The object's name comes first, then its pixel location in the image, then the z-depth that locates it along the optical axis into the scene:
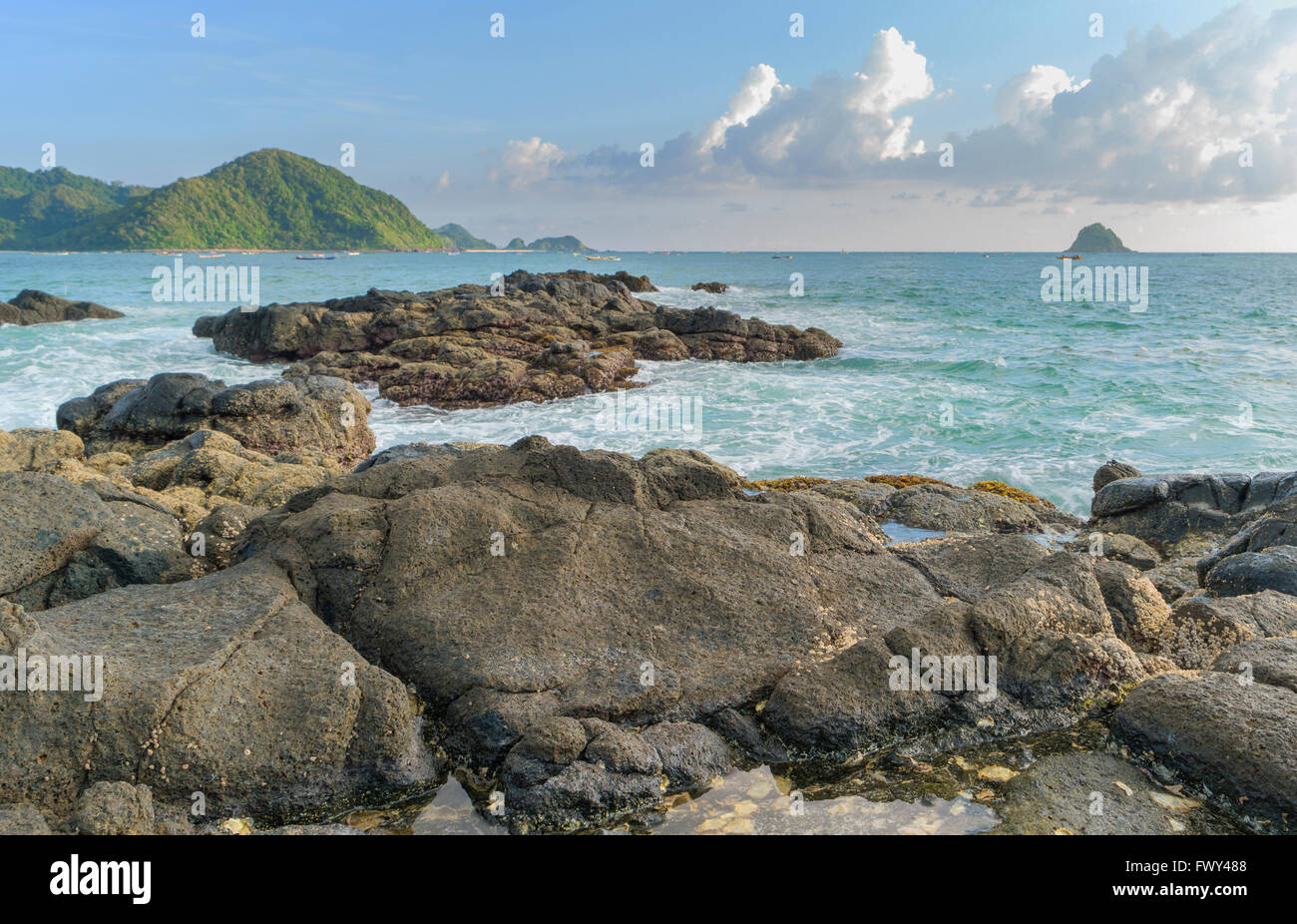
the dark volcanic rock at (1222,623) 5.84
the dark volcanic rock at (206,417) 15.16
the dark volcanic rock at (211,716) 4.14
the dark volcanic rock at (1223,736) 4.25
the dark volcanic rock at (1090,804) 4.16
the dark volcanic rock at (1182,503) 10.73
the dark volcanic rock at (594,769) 4.23
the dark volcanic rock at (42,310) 37.75
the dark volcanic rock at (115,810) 3.72
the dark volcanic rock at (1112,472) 12.67
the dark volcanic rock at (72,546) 6.00
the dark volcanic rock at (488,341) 23.34
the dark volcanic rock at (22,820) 3.63
